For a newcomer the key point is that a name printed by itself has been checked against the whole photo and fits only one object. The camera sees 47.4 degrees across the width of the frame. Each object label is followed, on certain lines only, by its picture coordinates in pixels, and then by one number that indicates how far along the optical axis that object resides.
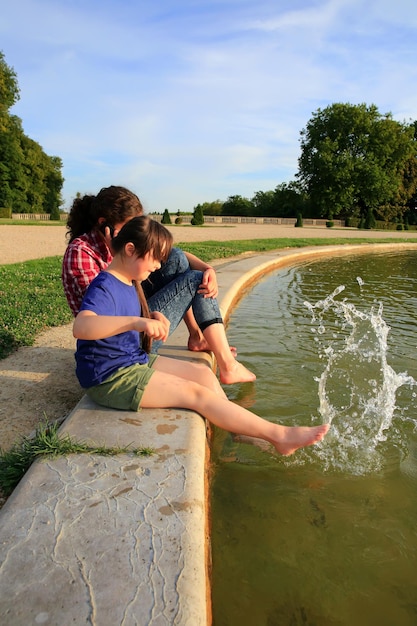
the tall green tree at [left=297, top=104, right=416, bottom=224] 46.19
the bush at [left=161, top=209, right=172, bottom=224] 39.12
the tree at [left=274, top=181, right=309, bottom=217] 51.98
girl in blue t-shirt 2.46
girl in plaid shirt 3.06
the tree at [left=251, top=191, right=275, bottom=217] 55.84
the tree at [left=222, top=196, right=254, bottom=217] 58.28
